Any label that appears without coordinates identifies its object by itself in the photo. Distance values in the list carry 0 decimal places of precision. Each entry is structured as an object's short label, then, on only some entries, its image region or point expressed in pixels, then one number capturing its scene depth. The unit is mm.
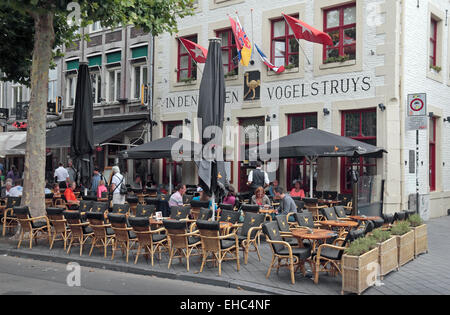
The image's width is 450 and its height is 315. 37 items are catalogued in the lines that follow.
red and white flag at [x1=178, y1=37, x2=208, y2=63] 17828
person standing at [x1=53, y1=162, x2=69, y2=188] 19375
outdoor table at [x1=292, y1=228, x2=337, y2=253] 7656
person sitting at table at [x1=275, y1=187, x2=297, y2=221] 10867
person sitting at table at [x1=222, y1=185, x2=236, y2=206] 12016
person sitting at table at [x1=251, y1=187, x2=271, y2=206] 11883
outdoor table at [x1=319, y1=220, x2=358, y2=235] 9505
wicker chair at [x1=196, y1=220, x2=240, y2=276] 8023
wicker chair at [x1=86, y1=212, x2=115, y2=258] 9328
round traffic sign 13048
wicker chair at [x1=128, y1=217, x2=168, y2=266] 8555
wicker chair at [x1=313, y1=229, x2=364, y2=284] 7363
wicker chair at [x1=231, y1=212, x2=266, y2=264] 8875
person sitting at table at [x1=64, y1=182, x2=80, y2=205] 13195
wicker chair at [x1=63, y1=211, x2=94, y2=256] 9646
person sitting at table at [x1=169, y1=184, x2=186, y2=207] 11508
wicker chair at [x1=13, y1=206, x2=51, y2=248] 10375
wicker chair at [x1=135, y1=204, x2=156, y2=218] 10672
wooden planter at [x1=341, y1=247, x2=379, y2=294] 6613
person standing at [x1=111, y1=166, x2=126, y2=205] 12758
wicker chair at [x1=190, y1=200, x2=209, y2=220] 11750
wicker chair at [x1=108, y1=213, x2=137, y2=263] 8875
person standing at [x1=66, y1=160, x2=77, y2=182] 19703
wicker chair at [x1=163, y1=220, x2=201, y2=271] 8273
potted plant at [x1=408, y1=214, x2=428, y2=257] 9438
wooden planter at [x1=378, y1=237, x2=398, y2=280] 7453
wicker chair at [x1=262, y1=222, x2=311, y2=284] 7477
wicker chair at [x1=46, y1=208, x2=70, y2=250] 10141
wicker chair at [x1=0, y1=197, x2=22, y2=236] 12047
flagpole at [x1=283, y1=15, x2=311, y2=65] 15922
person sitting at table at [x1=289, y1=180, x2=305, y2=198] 13875
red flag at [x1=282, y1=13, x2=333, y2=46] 14273
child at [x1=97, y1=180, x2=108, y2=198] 14159
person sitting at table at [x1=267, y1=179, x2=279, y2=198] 14991
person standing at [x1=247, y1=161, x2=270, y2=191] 14562
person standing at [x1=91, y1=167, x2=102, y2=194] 16906
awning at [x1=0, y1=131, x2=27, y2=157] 21797
